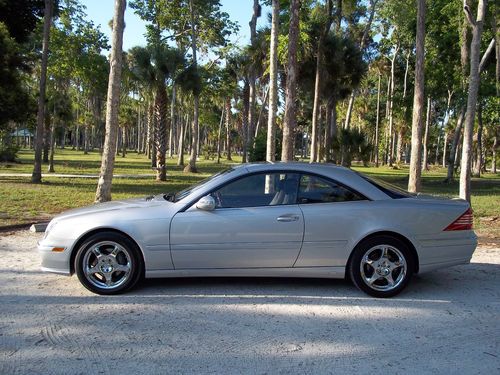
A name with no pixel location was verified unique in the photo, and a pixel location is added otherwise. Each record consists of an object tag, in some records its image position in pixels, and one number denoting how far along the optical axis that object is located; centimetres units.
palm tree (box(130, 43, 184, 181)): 2205
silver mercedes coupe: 515
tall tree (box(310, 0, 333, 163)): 2333
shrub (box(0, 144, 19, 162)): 2911
